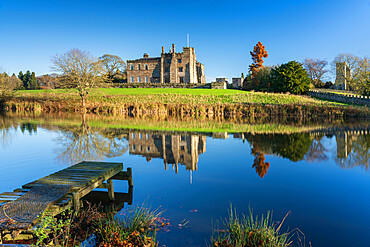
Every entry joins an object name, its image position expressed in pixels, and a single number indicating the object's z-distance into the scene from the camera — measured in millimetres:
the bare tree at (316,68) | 62725
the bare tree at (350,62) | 51688
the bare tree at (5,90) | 40256
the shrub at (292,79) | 44344
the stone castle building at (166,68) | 61469
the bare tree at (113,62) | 77312
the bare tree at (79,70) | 34625
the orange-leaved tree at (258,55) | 61688
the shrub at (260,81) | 50031
